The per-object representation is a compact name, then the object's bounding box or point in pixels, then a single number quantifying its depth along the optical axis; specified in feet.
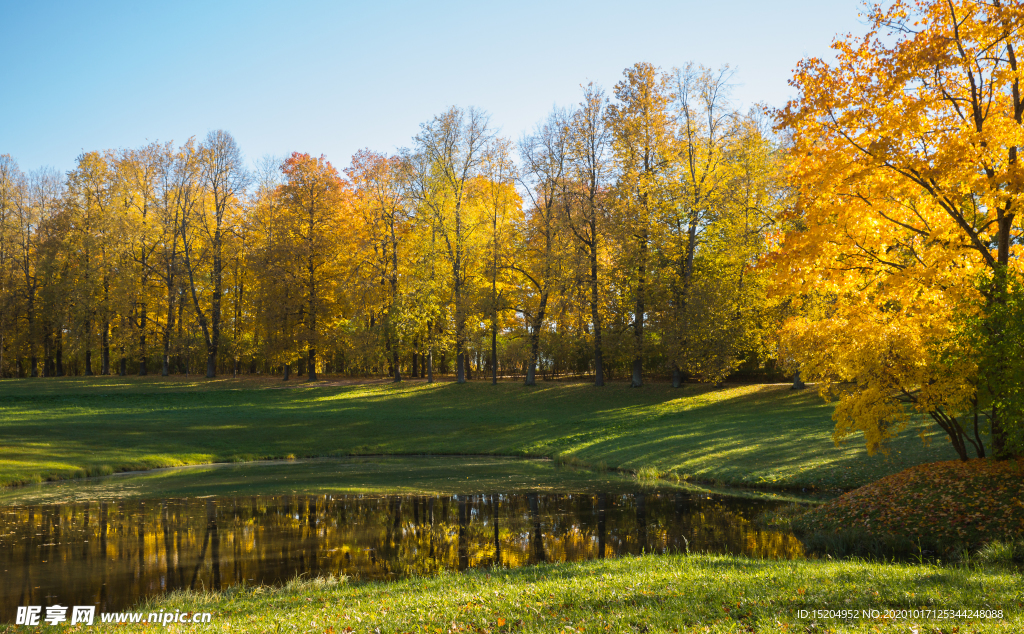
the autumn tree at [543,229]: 124.67
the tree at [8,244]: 160.25
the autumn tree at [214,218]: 148.77
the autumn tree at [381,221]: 136.56
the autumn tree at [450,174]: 133.08
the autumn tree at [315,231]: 137.18
